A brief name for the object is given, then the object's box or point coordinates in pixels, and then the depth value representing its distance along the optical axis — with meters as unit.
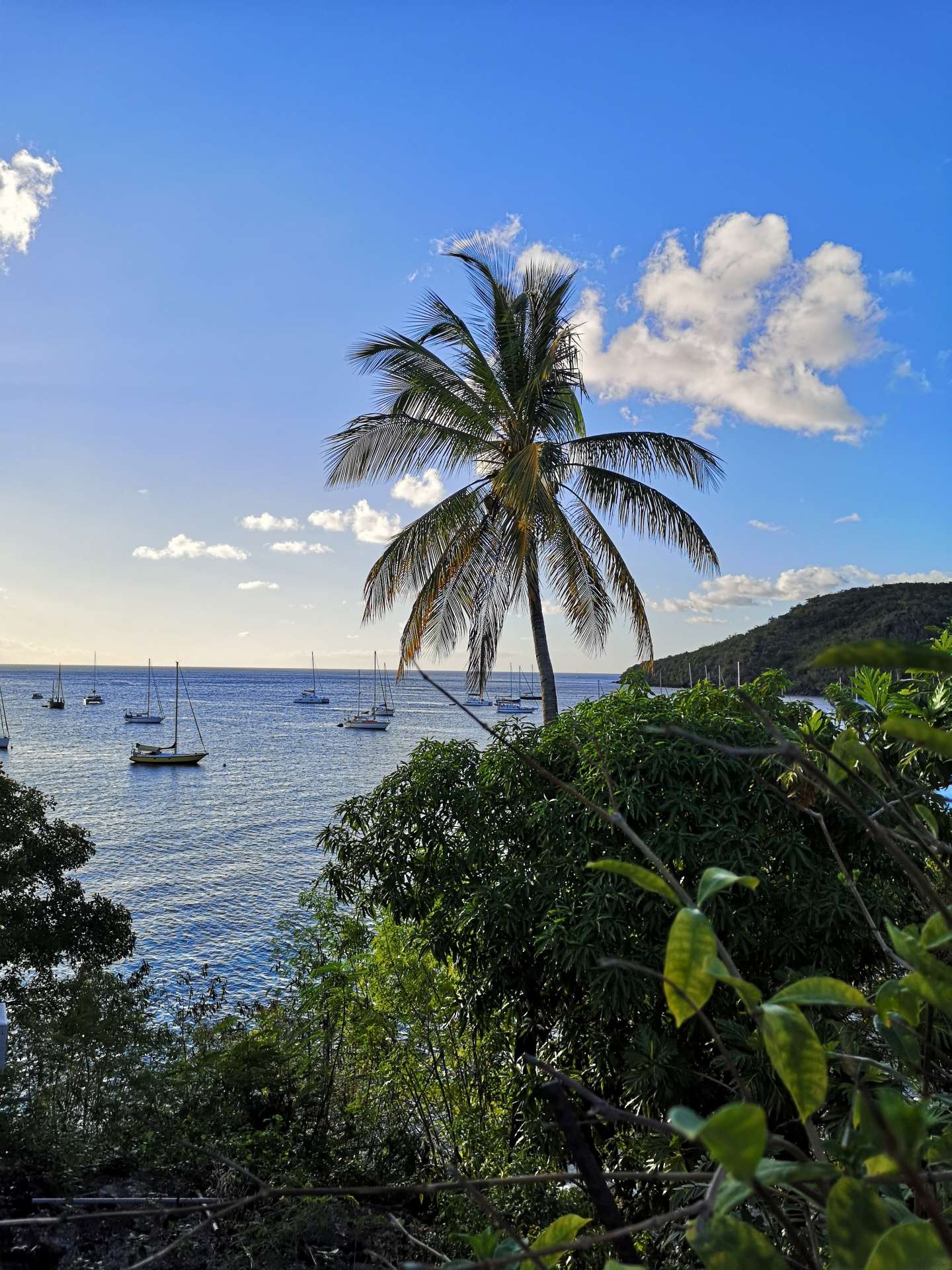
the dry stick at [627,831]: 0.54
